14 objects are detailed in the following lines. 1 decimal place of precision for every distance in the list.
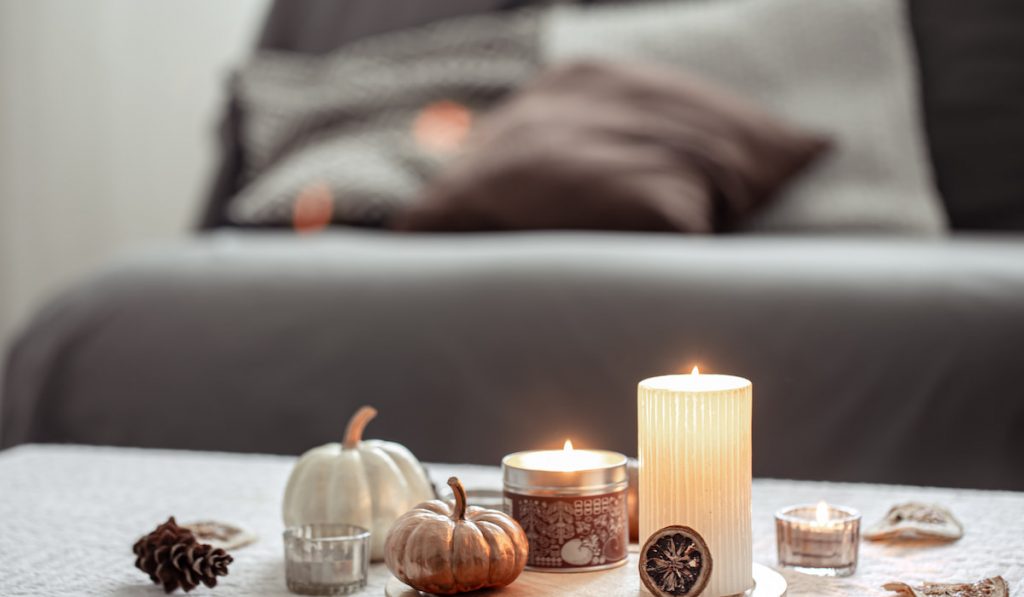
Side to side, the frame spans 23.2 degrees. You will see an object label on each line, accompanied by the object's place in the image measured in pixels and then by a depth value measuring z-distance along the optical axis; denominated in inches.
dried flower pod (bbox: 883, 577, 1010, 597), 59.2
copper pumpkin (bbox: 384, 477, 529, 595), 58.8
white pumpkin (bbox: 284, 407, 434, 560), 64.3
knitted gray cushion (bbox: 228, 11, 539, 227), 131.3
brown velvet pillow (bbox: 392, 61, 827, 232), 116.2
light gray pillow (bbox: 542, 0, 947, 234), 123.9
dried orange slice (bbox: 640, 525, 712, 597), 58.1
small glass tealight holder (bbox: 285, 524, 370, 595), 60.6
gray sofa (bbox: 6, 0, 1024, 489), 84.8
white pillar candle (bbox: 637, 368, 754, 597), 58.5
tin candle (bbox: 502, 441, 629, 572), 60.9
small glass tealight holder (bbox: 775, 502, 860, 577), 61.6
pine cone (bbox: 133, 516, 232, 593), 60.9
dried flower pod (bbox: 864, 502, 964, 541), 64.7
